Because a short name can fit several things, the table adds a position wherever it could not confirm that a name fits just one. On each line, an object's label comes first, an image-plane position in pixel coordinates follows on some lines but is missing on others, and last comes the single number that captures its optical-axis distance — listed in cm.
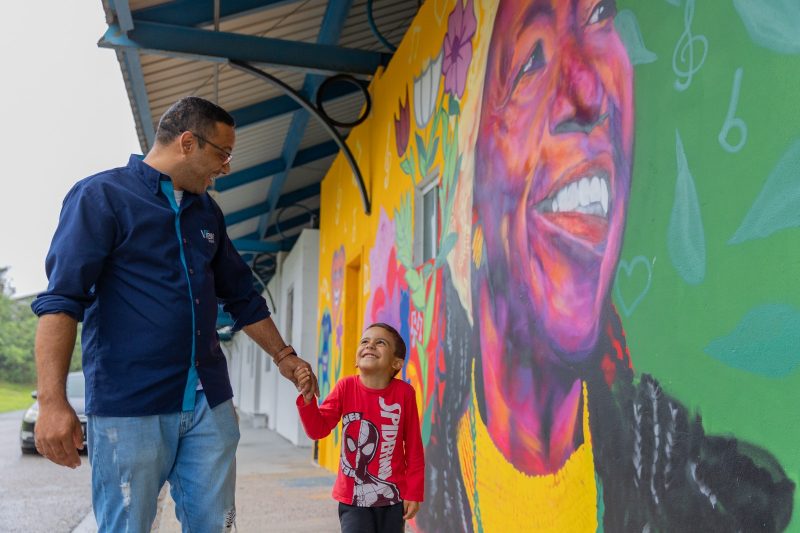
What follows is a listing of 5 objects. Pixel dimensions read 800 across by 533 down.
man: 211
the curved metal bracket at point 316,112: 593
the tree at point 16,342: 6197
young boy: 303
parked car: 1055
